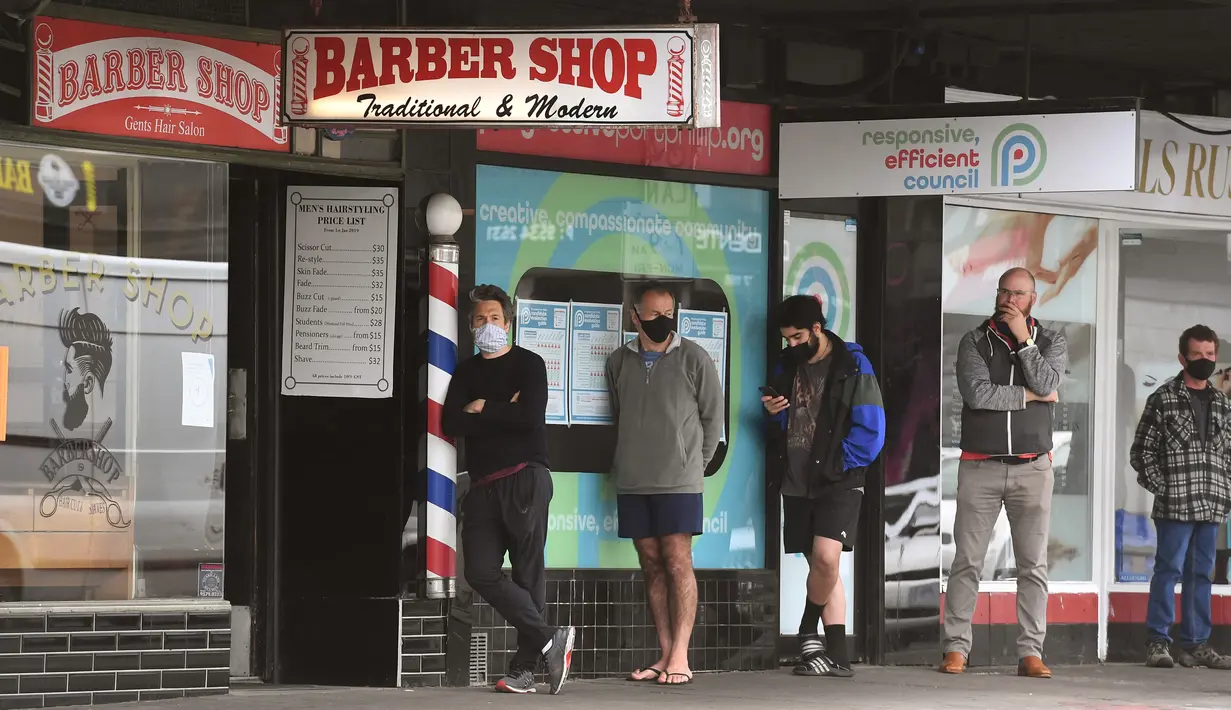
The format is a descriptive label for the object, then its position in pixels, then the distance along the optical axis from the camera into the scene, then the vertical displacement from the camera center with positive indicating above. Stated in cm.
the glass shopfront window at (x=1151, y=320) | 2411 +15
